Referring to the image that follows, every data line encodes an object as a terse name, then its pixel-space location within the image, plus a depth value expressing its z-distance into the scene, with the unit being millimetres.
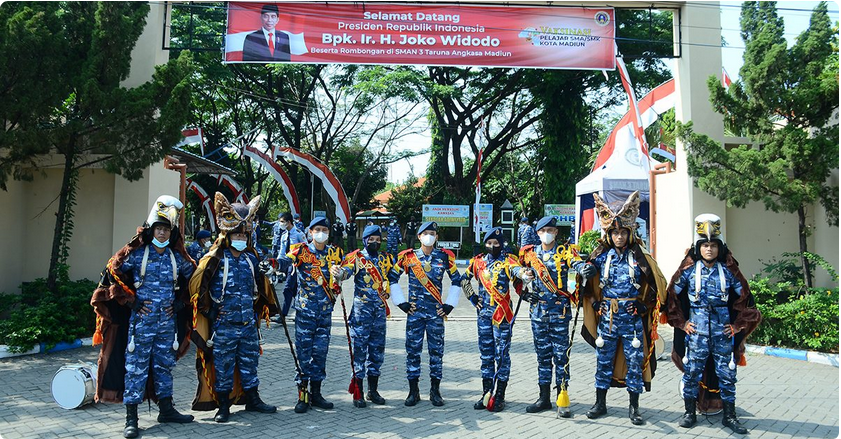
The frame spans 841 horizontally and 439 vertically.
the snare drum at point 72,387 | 5855
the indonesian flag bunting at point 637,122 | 12742
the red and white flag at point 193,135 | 13875
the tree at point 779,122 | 8906
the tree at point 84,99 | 8195
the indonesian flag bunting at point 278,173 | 23766
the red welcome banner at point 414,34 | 11164
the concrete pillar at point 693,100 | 10523
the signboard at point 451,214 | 23703
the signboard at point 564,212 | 26398
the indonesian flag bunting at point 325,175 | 23016
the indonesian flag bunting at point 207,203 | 23922
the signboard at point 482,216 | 23375
